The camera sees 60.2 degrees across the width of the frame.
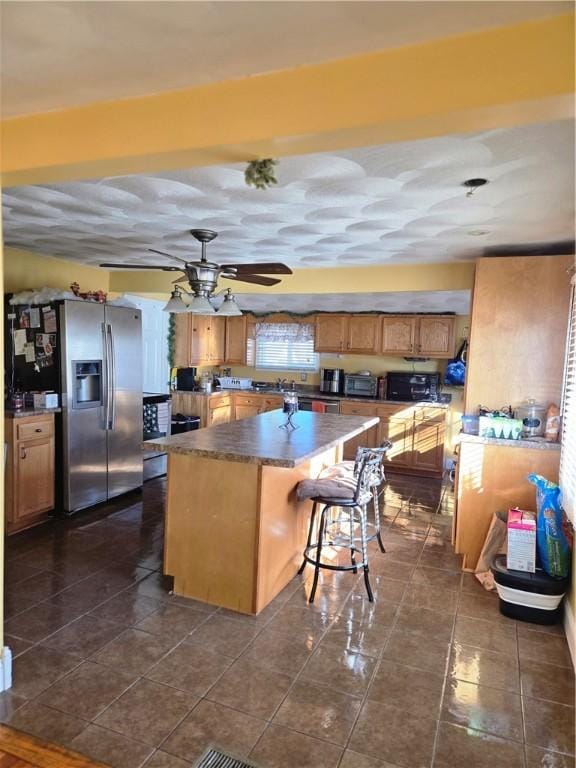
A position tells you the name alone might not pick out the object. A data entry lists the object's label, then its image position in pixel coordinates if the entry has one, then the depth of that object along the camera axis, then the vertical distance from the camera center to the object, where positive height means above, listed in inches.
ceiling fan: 118.4 +17.6
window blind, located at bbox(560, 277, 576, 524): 105.4 -16.7
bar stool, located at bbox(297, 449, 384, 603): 114.8 -33.8
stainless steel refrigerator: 160.2 -20.0
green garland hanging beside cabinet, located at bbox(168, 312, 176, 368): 260.4 +3.8
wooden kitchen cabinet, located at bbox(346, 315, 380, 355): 257.3 +8.8
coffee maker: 269.3 -17.0
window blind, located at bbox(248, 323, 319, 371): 285.1 +0.6
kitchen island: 108.4 -38.0
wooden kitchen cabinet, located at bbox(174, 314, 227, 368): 263.7 +2.8
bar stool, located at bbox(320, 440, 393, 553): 120.3 -32.0
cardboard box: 111.1 -42.7
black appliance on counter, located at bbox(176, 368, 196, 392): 267.0 -18.4
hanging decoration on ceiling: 63.9 +22.5
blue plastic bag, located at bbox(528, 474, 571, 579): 108.2 -39.3
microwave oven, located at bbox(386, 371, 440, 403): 248.2 -17.3
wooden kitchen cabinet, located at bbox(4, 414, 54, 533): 146.5 -39.3
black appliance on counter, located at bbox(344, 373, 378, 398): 260.5 -18.3
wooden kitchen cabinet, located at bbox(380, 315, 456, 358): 245.8 +8.5
